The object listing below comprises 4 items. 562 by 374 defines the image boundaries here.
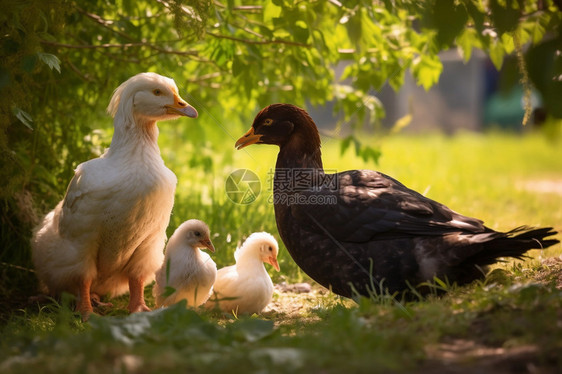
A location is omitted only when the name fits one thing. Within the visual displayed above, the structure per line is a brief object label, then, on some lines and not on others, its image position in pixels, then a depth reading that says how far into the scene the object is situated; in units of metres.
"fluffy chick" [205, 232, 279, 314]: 4.01
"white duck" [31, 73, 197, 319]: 3.68
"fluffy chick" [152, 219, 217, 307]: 3.86
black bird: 3.34
